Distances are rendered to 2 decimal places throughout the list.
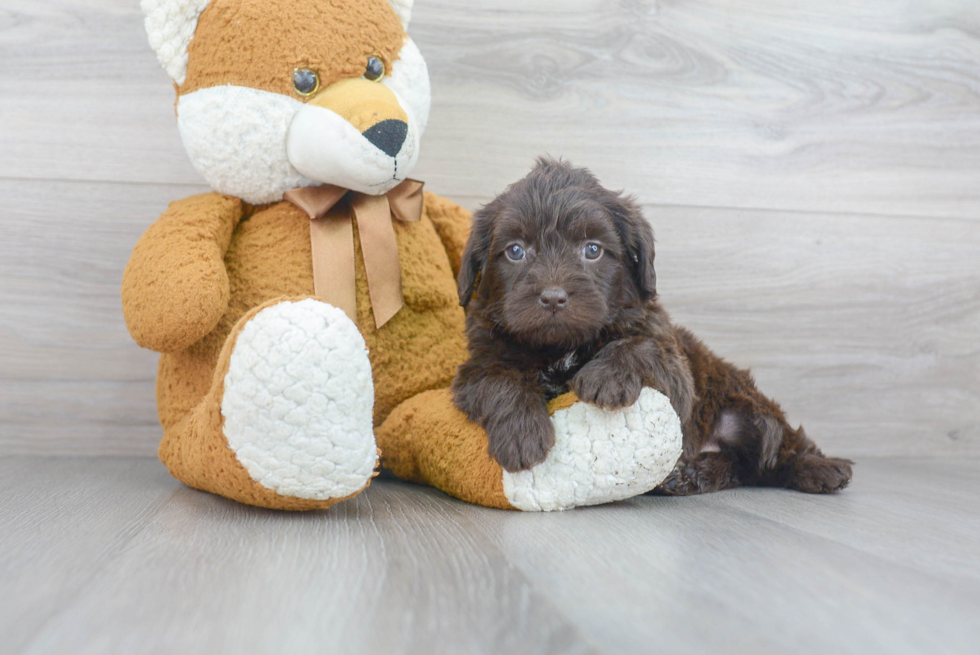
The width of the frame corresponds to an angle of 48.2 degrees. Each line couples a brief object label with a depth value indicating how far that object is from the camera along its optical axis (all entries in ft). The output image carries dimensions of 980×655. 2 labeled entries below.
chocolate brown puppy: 2.11
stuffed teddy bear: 1.96
